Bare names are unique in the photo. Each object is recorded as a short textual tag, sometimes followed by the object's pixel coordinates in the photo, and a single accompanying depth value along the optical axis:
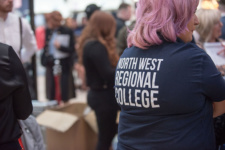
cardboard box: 3.04
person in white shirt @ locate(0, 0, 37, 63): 2.23
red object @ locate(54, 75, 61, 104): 5.66
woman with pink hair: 1.41
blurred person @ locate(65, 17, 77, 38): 6.84
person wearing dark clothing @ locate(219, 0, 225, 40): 3.21
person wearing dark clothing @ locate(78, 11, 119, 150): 2.73
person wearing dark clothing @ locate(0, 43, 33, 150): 1.61
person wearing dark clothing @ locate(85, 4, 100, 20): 3.61
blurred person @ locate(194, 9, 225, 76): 2.60
